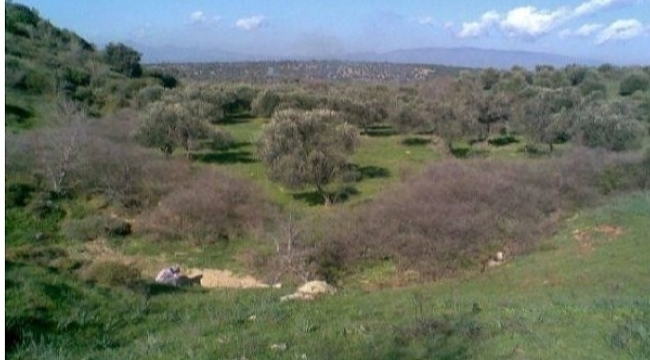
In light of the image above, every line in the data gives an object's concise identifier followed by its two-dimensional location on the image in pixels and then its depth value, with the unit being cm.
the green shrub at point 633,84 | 6750
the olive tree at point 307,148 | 3394
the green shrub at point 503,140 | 5087
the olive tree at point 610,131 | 4181
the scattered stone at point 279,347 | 1037
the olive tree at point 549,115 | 4672
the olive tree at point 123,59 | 7162
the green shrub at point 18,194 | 2981
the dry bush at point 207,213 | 2805
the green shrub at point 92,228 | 2758
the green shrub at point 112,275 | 1633
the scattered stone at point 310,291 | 1447
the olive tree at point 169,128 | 4078
